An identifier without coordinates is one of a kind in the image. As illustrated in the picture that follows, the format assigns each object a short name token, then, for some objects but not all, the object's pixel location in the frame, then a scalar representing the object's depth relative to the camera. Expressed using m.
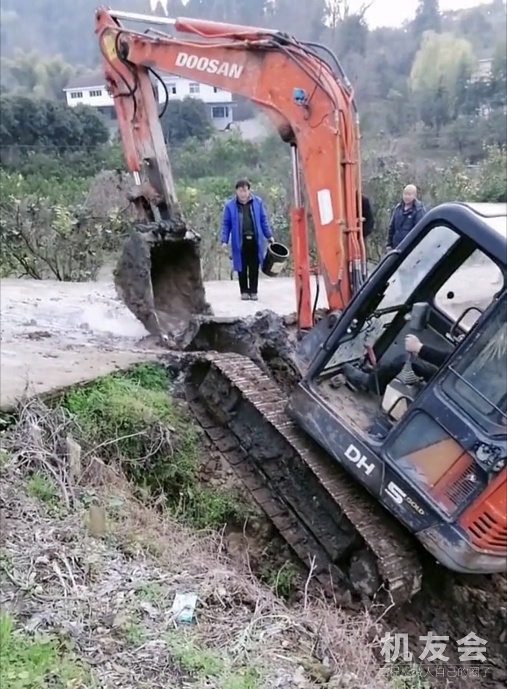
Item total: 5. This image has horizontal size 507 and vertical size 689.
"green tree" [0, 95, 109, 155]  20.80
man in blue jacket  7.62
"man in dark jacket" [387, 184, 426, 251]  7.61
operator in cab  3.96
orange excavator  3.64
